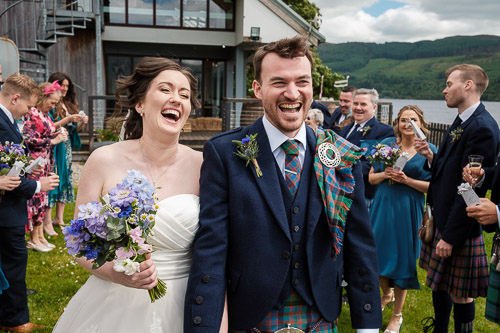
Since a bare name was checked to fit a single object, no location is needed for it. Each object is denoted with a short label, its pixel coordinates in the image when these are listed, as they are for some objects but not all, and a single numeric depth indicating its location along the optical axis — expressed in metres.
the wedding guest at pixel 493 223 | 3.48
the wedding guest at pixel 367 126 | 5.96
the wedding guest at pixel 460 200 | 4.16
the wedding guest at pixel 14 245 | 4.62
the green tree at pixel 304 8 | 26.23
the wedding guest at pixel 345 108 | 7.83
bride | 2.76
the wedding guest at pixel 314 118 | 6.27
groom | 2.31
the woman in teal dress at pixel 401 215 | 5.17
